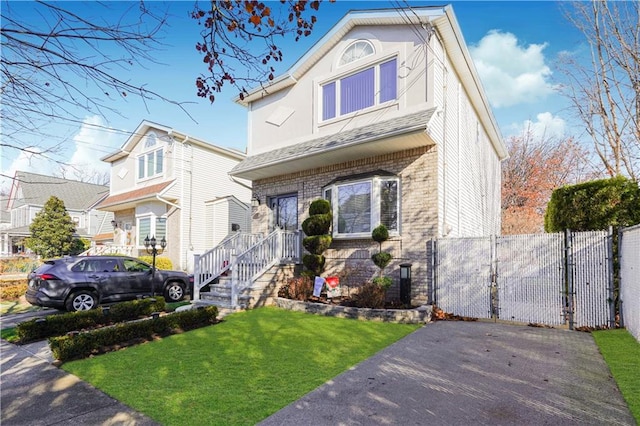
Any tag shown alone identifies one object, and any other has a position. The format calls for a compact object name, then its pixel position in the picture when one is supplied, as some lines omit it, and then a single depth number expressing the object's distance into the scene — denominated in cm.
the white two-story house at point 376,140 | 889
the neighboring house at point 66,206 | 2994
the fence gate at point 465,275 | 778
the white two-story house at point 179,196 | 1764
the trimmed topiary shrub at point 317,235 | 971
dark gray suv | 886
